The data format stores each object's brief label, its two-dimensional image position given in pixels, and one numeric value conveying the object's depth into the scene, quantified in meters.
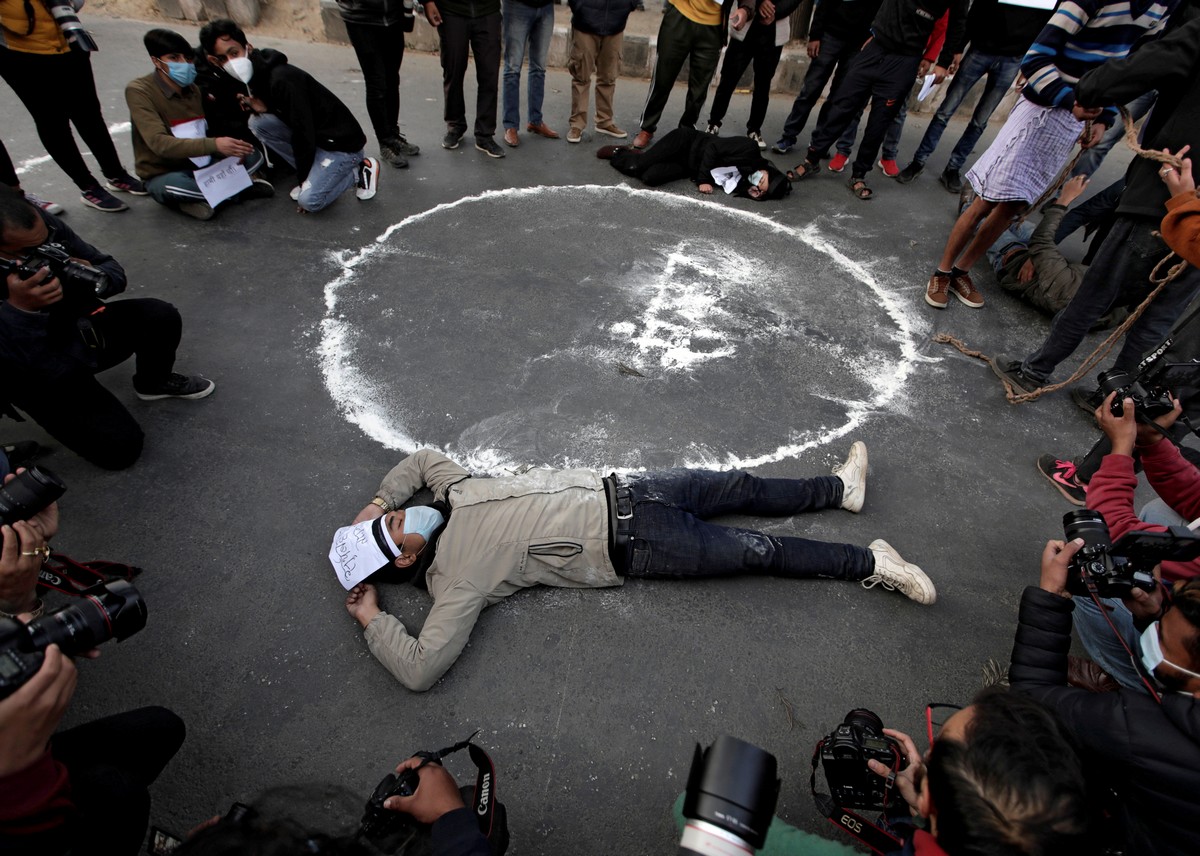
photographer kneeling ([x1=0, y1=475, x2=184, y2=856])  1.34
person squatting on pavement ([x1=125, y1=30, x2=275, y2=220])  4.42
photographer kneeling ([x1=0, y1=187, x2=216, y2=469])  2.68
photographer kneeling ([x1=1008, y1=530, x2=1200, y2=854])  1.47
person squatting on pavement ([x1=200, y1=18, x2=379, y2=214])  4.48
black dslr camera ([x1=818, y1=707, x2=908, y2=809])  1.82
